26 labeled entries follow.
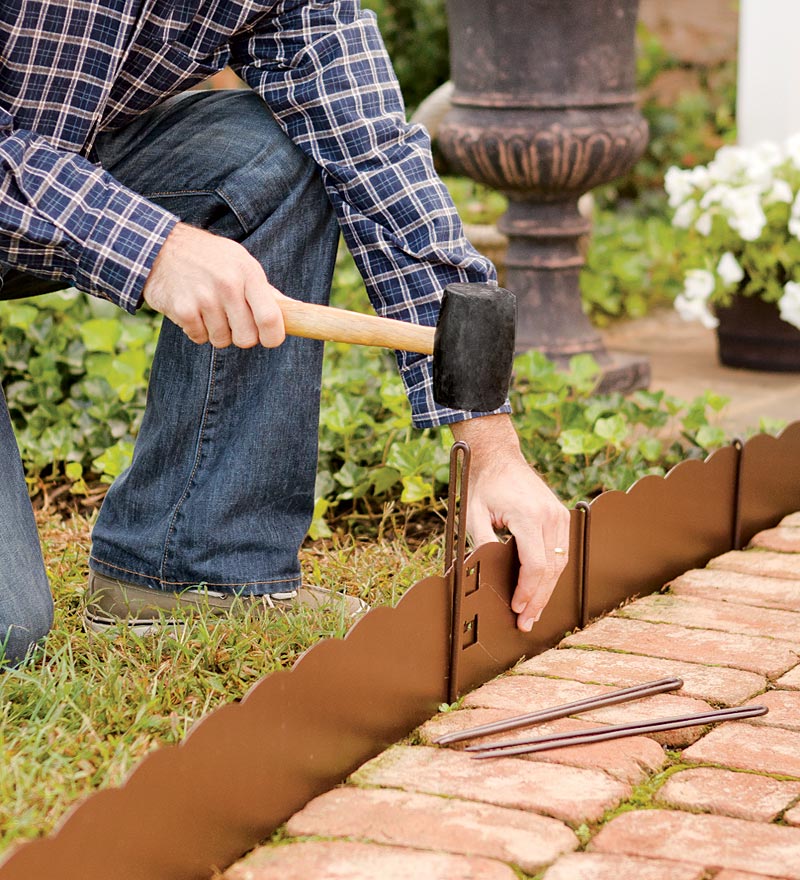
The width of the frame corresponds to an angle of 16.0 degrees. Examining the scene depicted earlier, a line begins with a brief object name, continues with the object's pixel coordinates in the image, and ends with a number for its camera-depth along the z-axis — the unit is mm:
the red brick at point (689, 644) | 2325
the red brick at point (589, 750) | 2115
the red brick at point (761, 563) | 2569
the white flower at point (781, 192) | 3544
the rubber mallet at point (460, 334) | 2119
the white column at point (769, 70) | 3854
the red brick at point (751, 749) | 2122
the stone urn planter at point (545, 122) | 3314
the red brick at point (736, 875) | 1958
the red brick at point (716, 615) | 2407
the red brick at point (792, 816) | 2034
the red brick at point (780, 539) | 2646
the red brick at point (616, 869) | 1964
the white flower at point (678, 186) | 3741
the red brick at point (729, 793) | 2053
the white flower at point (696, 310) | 3646
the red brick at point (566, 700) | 2204
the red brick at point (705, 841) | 1979
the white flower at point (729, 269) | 3551
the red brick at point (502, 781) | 2058
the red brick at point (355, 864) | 1964
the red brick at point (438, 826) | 1996
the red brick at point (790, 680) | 2274
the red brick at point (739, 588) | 2486
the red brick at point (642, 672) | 2258
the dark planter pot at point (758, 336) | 3685
